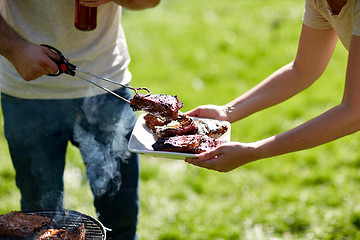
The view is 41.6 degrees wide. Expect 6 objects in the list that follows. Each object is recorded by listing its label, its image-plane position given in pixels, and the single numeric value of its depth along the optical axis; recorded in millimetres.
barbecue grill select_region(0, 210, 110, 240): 2410
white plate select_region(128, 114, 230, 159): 2498
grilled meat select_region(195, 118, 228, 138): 2758
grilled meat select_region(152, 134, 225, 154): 2523
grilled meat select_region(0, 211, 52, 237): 2316
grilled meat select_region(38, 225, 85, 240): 2270
